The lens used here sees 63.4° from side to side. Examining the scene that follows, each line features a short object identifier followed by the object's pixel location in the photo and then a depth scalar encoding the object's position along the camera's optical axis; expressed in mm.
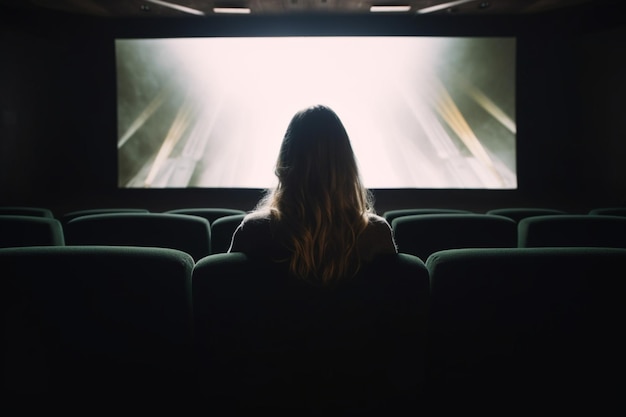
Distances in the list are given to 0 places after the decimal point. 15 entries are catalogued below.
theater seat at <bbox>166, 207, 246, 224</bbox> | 3427
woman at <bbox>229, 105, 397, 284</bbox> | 1131
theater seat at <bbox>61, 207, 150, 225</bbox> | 3359
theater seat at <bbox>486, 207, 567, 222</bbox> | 3227
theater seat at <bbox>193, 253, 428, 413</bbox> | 1051
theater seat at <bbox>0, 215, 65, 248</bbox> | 1877
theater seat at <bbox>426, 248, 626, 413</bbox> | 1039
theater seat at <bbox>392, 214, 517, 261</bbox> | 2043
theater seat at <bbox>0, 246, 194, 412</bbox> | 1029
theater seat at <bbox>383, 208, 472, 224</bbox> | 2766
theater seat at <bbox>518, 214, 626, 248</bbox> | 1883
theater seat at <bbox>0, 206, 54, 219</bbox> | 2933
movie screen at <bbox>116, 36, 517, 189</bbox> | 6566
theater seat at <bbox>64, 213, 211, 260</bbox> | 2152
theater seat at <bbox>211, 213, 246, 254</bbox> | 2471
